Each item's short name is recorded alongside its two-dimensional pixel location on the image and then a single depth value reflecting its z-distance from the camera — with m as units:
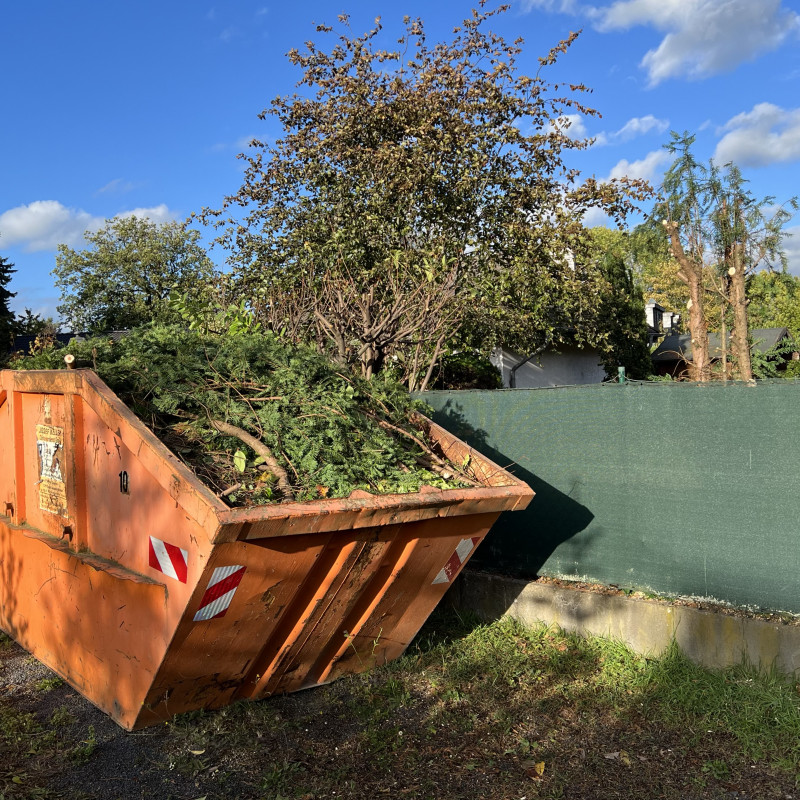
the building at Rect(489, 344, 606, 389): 18.69
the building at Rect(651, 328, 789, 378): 30.73
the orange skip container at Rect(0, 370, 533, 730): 3.38
